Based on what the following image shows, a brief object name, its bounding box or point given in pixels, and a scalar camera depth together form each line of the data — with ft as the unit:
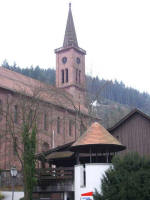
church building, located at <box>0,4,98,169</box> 135.96
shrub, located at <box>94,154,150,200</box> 61.41
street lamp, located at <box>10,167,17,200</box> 88.17
